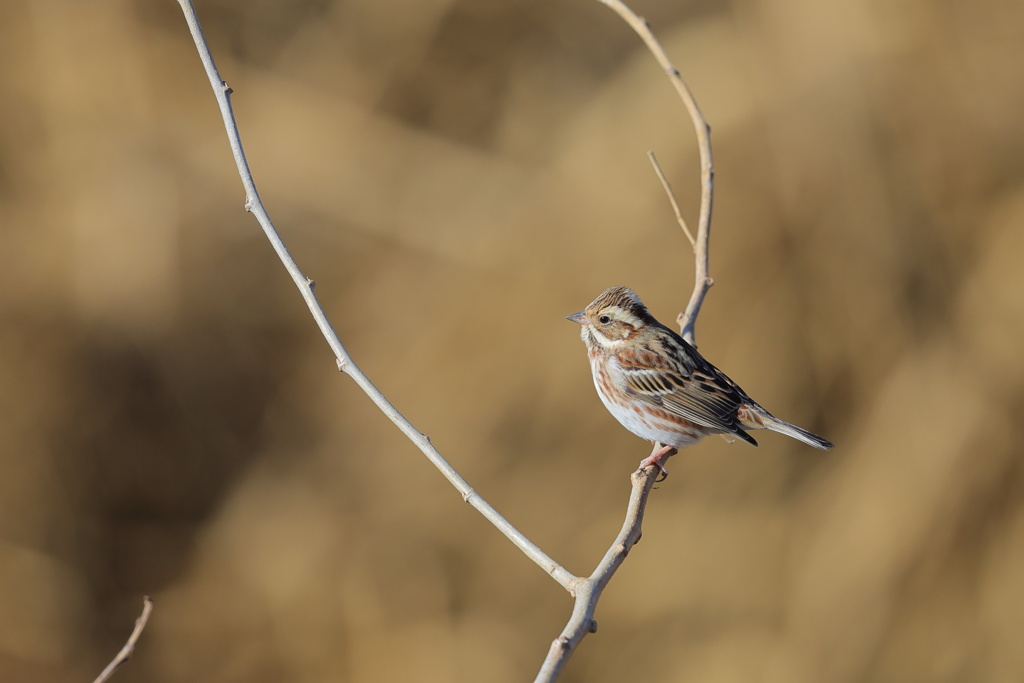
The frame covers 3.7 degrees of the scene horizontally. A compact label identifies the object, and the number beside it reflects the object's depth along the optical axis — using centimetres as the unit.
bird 822
